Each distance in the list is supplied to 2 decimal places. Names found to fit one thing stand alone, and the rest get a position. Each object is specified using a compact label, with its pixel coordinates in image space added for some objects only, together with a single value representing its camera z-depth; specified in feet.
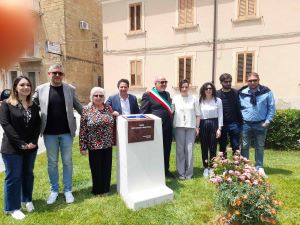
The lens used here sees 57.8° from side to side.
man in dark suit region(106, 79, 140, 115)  14.92
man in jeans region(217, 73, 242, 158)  16.76
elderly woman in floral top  13.38
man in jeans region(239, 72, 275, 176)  16.30
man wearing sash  15.90
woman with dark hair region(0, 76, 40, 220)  11.35
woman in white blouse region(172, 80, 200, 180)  16.21
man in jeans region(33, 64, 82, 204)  12.62
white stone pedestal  13.21
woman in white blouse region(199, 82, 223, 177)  16.49
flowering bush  9.83
